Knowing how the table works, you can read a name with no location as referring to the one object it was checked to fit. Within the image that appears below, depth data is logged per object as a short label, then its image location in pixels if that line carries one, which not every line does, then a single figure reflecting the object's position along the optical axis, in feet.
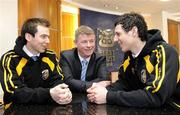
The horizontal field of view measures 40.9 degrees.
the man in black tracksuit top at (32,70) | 4.63
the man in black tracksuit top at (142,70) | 3.88
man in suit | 6.88
